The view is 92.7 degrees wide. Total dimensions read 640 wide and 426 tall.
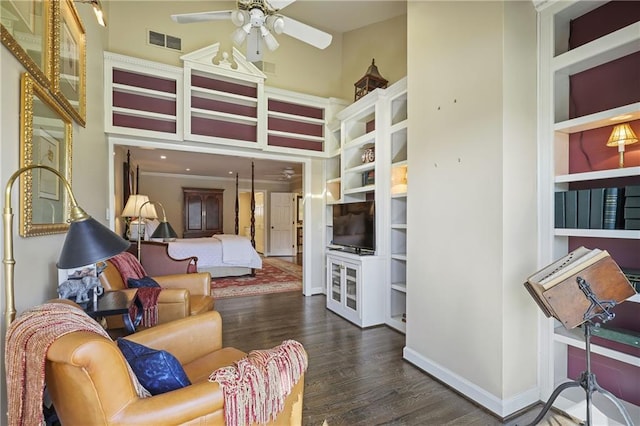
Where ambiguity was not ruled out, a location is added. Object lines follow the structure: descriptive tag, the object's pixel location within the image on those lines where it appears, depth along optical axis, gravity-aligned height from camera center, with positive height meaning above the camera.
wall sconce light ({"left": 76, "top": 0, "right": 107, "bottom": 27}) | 1.80 +1.23
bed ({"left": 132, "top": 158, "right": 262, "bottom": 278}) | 5.48 -0.75
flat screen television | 3.52 -0.16
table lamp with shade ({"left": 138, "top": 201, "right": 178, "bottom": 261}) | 3.42 -0.22
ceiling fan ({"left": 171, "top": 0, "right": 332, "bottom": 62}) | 2.16 +1.41
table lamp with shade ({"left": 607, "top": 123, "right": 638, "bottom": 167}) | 1.74 +0.43
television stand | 3.41 -0.88
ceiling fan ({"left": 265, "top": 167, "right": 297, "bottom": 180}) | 7.88 +1.08
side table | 1.85 -0.59
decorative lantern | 3.72 +1.62
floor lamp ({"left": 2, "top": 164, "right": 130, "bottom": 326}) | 1.13 -0.12
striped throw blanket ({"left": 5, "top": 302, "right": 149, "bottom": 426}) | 1.00 -0.49
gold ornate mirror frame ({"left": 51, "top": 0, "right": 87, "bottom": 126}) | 1.84 +1.05
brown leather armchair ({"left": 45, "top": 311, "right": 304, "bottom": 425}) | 0.93 -0.60
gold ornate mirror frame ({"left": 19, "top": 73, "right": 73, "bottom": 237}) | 1.46 +0.32
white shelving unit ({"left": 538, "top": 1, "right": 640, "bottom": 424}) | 1.87 +0.38
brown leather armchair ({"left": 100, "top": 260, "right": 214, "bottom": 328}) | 2.45 -0.76
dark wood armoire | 9.02 +0.02
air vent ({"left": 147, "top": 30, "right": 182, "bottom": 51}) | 3.65 +2.09
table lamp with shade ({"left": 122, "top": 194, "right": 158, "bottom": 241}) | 4.56 +0.06
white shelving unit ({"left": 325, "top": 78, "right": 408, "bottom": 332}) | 3.39 +0.29
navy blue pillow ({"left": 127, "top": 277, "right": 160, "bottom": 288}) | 2.63 -0.61
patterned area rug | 4.89 -1.27
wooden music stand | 1.47 -0.41
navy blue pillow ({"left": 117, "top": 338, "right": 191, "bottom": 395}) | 1.15 -0.60
